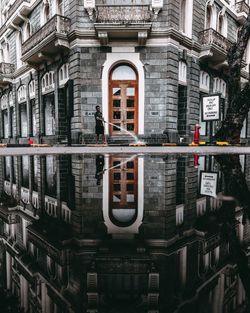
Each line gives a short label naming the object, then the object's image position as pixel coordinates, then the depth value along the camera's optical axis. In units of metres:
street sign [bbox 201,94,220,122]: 11.93
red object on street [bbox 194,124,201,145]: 13.84
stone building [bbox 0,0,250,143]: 14.03
